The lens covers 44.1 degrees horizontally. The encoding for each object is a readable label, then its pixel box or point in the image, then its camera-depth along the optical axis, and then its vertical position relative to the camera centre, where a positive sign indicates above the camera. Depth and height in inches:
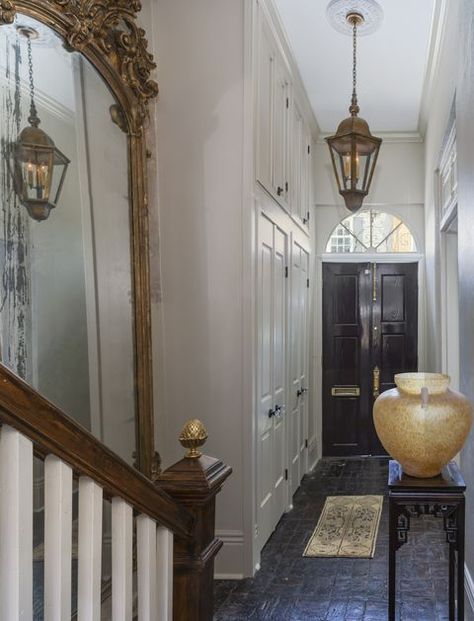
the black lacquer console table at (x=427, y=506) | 75.2 -25.9
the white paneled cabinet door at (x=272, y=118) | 142.8 +51.7
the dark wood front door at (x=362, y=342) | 253.4 -14.9
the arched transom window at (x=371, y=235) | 255.6 +32.4
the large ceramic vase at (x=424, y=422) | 72.5 -14.3
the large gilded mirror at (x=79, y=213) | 80.5 +15.8
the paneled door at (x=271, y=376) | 144.3 -18.1
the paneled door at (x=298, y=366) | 194.4 -20.4
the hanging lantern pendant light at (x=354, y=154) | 147.1 +39.8
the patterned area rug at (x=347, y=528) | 149.7 -62.7
